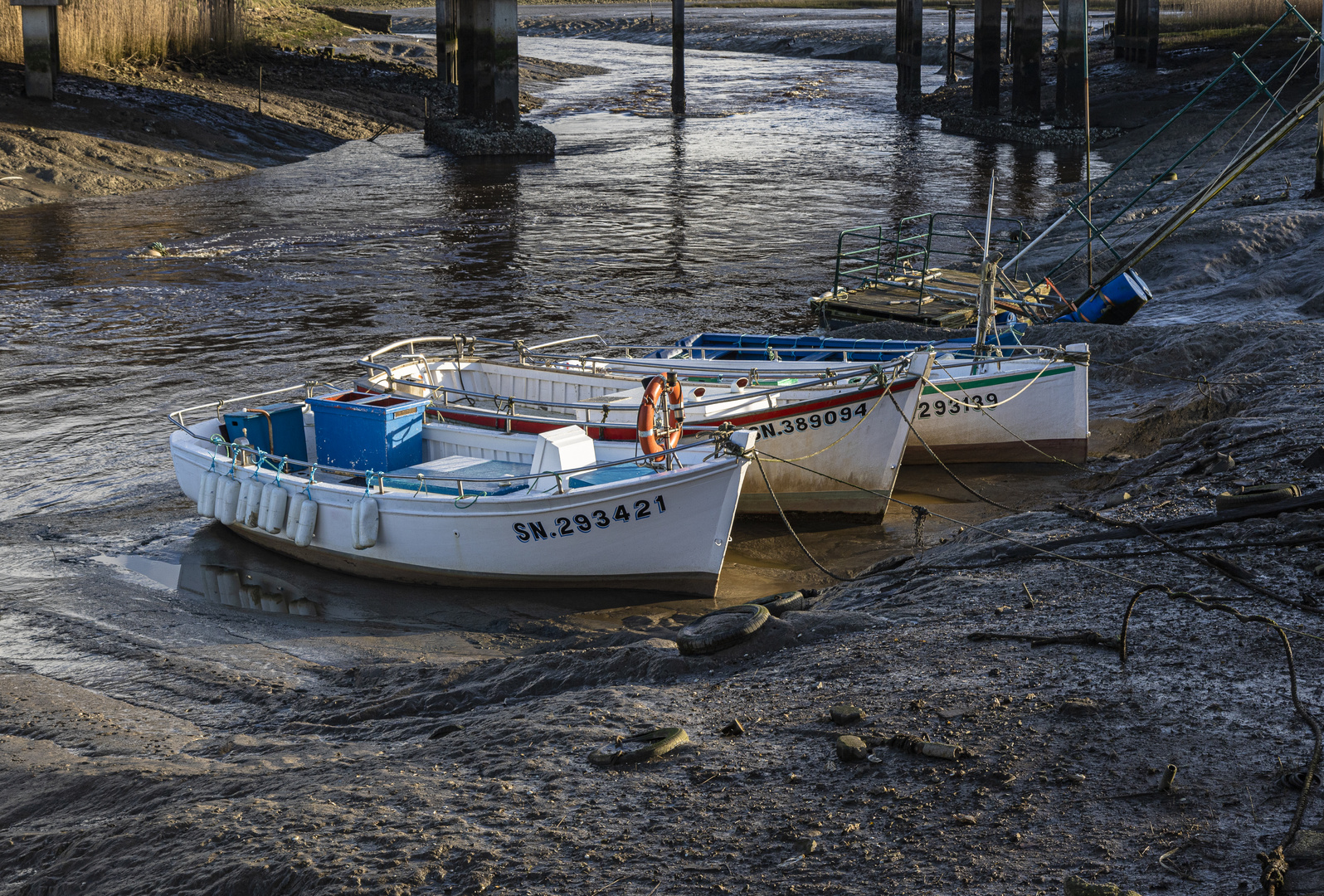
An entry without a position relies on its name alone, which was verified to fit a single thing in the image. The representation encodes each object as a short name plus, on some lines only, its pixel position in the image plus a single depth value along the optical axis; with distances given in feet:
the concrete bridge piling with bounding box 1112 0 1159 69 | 156.56
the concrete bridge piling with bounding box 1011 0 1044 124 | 125.80
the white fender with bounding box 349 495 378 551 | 32.99
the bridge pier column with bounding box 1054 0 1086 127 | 130.72
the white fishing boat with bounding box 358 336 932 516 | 36.99
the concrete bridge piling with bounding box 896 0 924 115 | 158.92
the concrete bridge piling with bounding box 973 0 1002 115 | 133.80
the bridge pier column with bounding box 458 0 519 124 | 122.31
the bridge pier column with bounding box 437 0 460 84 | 166.71
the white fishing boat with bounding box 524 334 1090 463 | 40.73
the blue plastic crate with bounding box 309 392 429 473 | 36.73
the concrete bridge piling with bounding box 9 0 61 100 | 101.07
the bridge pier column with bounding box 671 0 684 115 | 153.47
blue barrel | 50.03
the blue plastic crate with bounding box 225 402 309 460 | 38.40
